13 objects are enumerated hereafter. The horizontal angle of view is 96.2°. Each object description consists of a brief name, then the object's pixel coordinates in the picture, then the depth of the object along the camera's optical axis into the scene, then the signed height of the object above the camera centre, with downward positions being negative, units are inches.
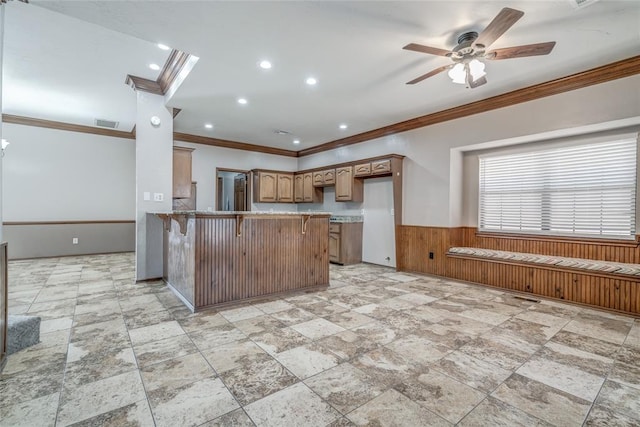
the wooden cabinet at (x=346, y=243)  240.7 -24.6
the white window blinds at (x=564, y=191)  142.6 +13.6
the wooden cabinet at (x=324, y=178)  266.1 +34.6
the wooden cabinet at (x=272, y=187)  291.6 +27.9
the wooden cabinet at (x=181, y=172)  207.5 +29.7
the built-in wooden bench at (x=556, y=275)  127.7 -31.5
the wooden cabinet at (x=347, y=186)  245.4 +24.0
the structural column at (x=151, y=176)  174.2 +22.8
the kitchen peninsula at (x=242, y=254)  126.6 -20.4
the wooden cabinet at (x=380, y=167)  217.0 +36.6
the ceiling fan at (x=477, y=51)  86.8 +58.8
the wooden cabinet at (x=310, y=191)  293.1 +23.1
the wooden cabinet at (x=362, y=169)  231.6 +36.6
